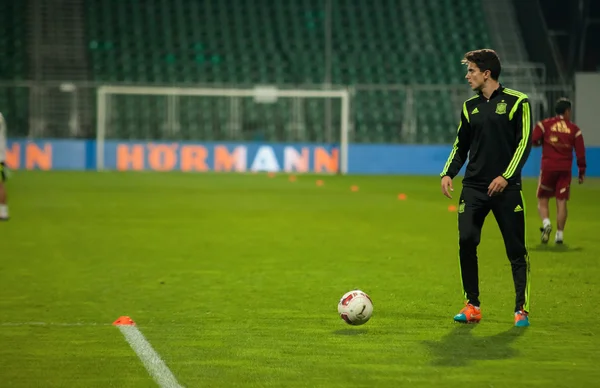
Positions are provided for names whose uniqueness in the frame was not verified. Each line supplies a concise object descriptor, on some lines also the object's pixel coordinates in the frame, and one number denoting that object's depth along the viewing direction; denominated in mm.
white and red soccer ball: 16453
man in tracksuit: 16375
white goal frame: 73750
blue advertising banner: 73937
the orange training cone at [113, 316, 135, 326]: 16844
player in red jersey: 29469
